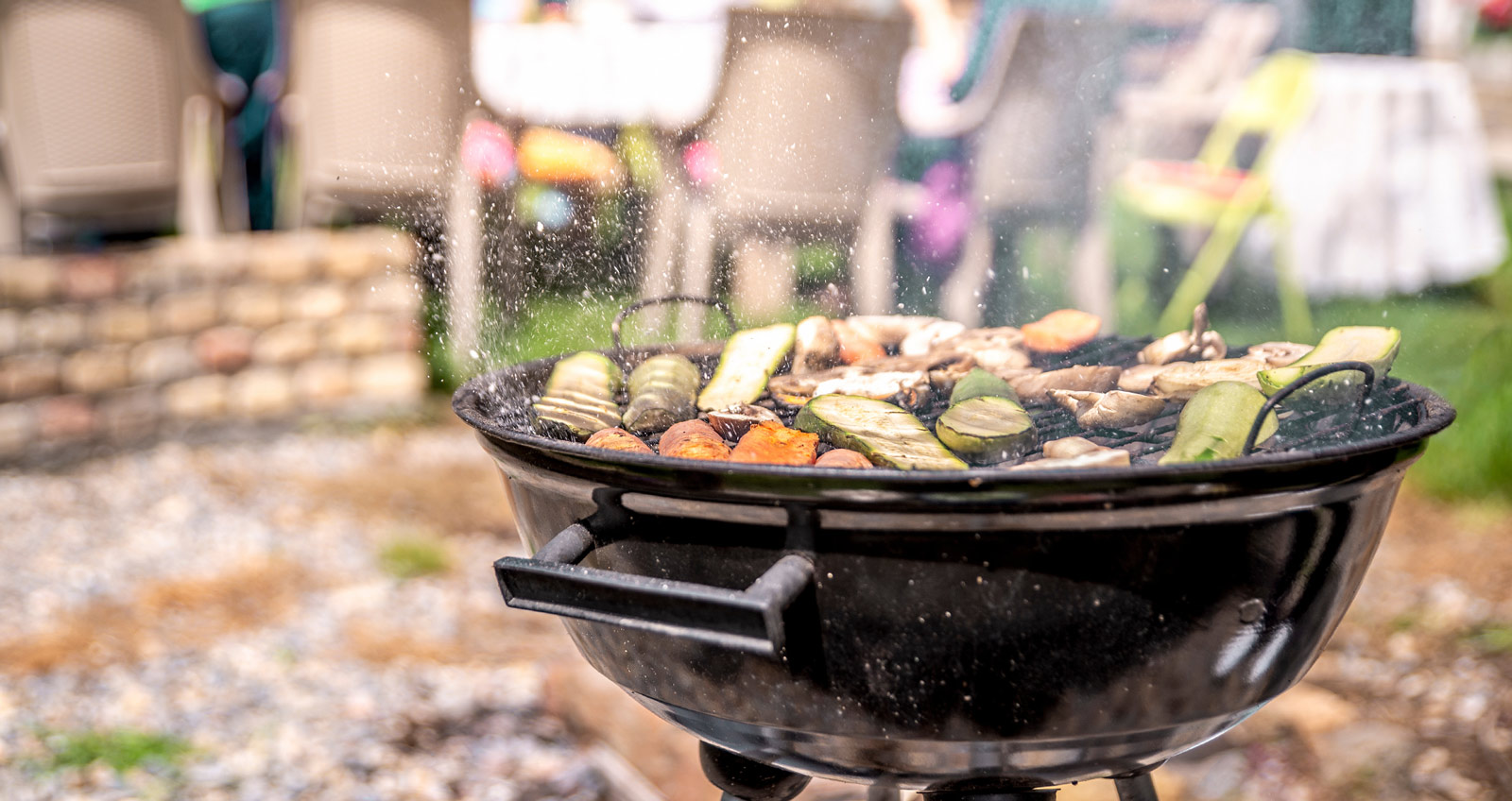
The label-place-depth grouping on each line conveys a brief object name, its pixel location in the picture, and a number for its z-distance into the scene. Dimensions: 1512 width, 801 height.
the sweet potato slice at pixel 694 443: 1.25
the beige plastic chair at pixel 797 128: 3.71
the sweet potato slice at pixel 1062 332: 1.71
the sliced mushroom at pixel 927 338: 1.72
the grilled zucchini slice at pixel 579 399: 1.38
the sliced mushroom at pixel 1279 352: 1.50
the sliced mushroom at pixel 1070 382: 1.49
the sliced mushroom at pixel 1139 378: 1.48
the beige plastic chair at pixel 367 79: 4.49
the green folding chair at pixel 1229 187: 5.27
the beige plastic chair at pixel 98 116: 4.11
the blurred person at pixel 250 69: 5.14
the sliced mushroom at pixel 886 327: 1.76
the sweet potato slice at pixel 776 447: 1.24
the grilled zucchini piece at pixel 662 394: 1.43
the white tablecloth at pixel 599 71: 5.21
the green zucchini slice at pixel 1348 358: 1.33
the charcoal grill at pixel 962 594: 1.01
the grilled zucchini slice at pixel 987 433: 1.25
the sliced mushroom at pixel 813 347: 1.67
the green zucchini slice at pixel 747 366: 1.52
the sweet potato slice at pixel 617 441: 1.27
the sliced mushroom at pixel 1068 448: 1.21
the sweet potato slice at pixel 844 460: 1.18
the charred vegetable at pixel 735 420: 1.38
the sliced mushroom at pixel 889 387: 1.50
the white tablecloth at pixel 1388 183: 5.19
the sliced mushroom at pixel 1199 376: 1.39
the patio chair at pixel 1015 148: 5.01
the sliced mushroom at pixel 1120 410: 1.36
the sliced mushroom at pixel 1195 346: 1.59
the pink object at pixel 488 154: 5.48
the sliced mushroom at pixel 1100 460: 1.13
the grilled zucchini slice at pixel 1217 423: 1.19
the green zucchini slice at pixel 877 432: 1.21
